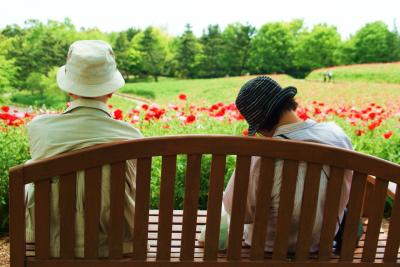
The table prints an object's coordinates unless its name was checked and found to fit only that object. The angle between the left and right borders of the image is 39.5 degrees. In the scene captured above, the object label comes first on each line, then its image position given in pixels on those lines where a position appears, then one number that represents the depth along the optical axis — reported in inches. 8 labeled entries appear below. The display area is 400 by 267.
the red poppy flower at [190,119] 106.9
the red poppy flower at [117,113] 107.9
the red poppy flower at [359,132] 118.2
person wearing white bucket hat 52.3
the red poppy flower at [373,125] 115.8
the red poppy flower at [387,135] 105.5
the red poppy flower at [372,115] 117.3
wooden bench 49.9
